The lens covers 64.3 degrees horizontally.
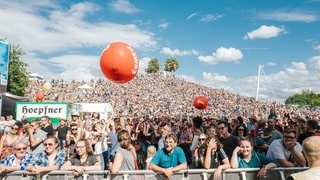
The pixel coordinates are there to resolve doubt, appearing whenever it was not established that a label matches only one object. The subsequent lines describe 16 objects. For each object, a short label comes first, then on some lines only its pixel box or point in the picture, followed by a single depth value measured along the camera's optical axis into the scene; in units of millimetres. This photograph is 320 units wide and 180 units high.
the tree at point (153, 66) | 76611
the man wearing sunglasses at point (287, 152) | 3606
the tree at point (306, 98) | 84801
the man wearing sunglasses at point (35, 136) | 5134
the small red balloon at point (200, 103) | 11002
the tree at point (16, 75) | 26020
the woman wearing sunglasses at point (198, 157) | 4014
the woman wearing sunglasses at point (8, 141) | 5317
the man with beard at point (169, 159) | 3385
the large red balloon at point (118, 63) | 5034
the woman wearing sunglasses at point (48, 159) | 3255
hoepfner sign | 11047
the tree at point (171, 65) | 76837
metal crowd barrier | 3278
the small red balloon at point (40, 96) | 14673
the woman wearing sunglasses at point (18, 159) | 3397
